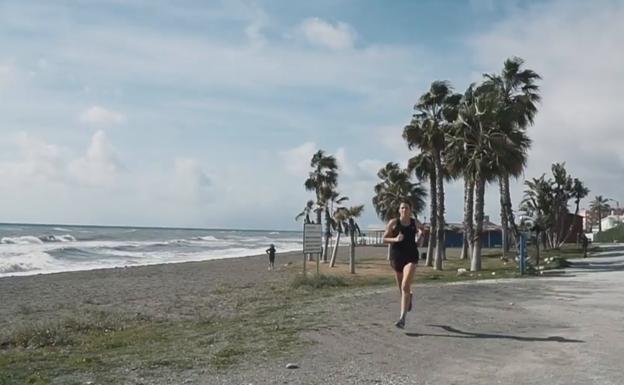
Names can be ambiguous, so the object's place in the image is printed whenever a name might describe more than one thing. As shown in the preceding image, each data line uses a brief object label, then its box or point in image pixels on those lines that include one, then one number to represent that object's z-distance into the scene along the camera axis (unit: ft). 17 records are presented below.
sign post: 79.92
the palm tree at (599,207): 444.72
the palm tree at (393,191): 132.57
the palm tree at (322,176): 148.66
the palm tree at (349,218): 124.69
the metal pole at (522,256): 86.89
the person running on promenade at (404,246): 31.73
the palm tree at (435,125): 115.34
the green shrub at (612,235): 276.72
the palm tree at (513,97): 132.26
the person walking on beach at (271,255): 135.36
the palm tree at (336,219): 133.59
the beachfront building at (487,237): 281.13
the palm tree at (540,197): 198.57
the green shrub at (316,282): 71.72
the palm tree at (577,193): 225.84
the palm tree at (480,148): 99.09
